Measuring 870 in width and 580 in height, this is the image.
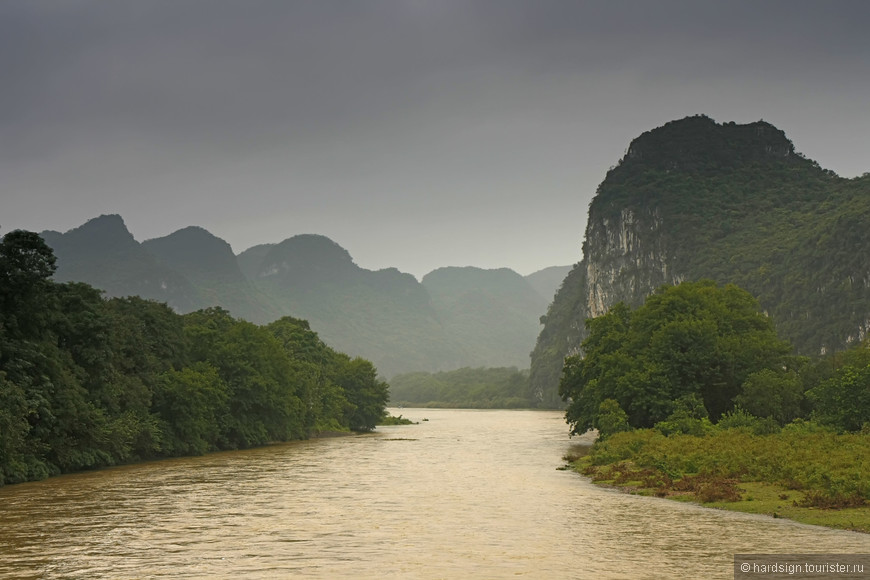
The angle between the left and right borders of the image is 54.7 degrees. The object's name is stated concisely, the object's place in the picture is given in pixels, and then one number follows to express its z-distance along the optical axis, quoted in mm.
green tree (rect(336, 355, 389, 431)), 142250
